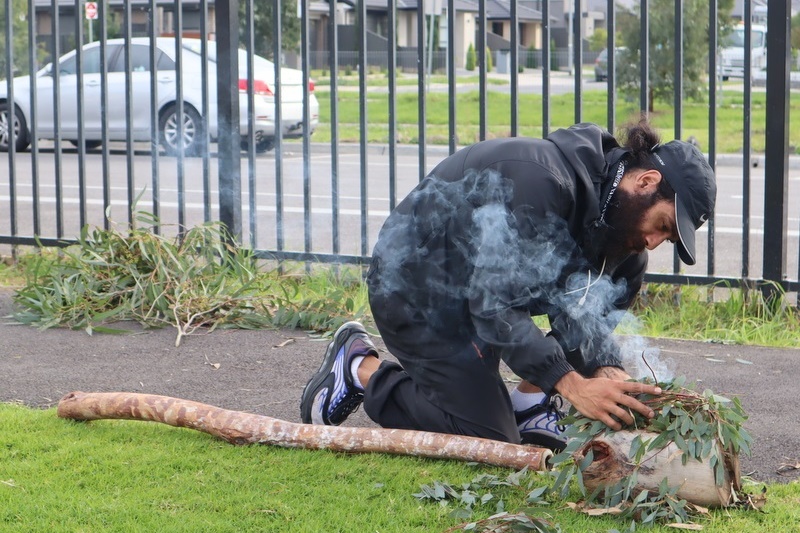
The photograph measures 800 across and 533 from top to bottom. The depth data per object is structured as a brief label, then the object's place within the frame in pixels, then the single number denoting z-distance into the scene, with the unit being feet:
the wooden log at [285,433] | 23.22
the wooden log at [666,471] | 20.95
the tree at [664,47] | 86.22
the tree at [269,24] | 114.44
